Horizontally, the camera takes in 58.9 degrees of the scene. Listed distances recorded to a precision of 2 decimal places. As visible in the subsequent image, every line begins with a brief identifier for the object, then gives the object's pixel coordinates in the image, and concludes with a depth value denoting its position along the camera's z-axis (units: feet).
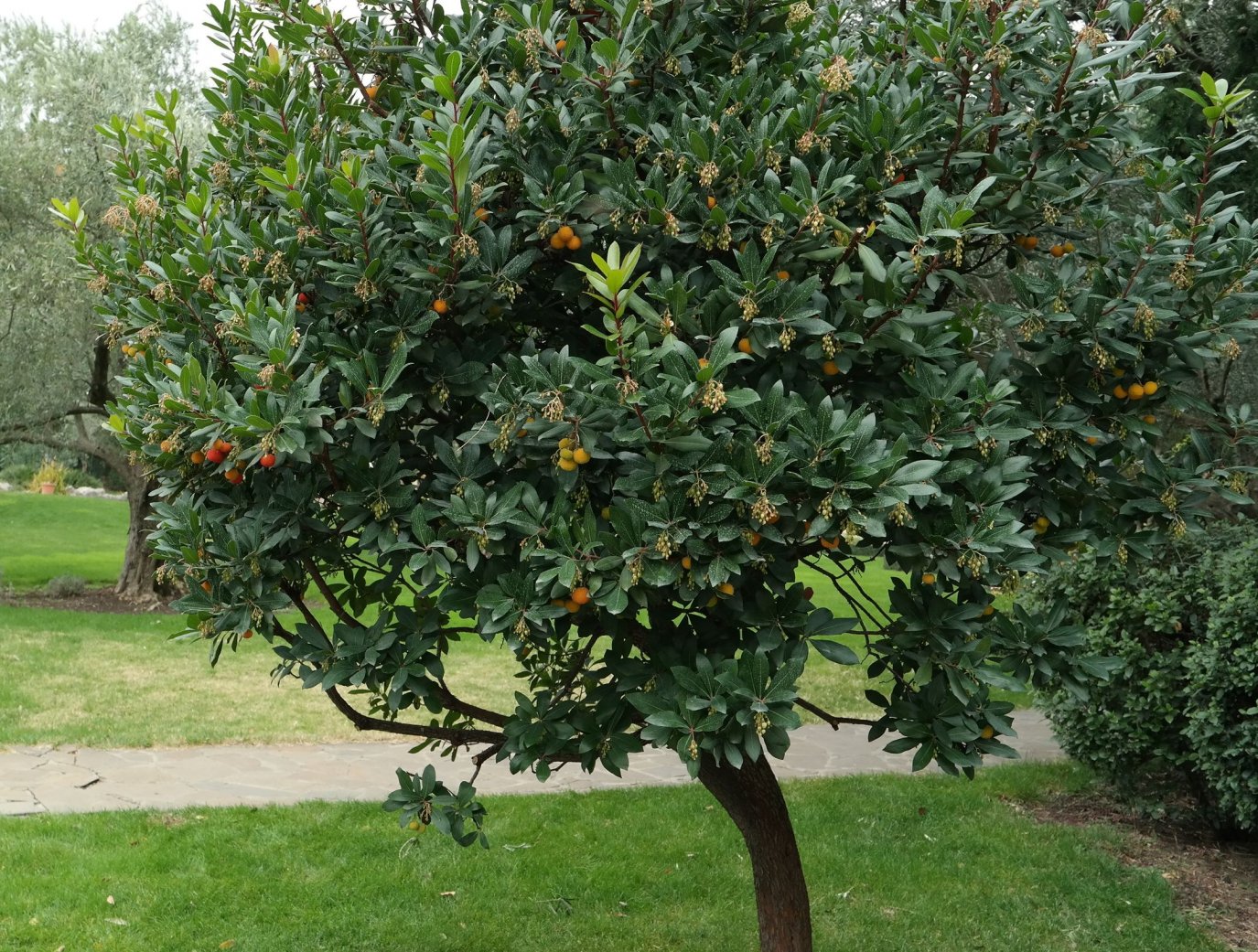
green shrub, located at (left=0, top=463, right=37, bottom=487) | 116.88
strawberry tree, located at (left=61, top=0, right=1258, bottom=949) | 8.84
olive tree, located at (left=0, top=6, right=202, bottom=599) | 47.16
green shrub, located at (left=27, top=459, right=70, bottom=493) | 109.40
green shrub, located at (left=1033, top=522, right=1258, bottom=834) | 19.74
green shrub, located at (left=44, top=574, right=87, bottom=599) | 55.26
